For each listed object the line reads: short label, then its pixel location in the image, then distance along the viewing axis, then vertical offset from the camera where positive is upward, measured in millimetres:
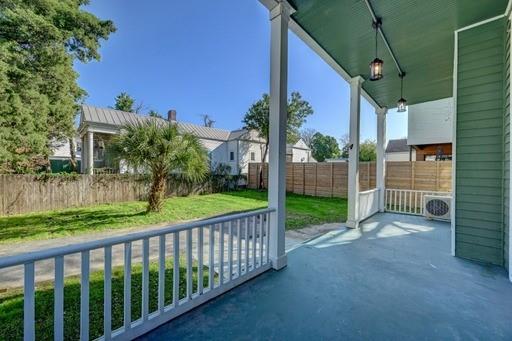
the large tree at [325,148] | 28875 +2657
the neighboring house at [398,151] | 20969 +1699
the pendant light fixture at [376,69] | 3326 +1421
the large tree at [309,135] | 30156 +4411
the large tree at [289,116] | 14969 +3513
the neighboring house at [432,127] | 10117 +1909
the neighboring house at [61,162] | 14281 +403
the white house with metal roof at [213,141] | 12156 +1884
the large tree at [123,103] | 22484 +6226
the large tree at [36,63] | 6461 +3162
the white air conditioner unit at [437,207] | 5625 -871
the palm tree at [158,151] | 5863 +454
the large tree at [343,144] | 28411 +3136
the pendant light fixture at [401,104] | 4752 +1340
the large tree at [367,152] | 21625 +1676
